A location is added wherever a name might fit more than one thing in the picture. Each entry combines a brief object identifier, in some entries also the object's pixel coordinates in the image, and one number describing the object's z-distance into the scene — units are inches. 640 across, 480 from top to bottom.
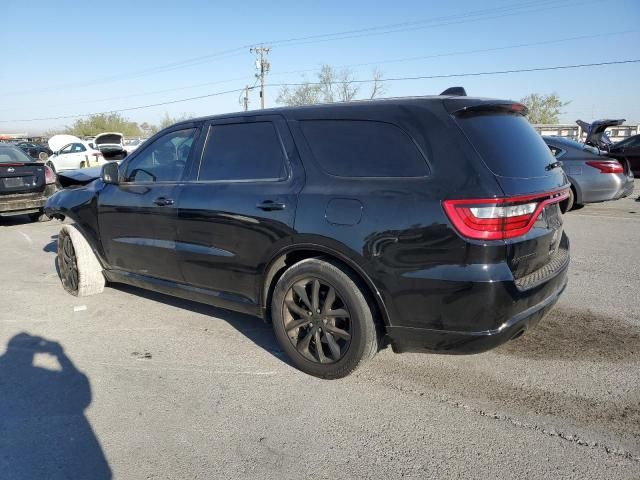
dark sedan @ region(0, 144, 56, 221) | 362.6
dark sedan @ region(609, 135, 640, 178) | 534.9
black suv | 103.0
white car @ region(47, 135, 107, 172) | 895.7
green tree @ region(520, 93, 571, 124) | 2370.8
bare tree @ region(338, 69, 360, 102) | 2059.8
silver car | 350.3
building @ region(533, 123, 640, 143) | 1131.8
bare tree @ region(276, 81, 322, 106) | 2218.3
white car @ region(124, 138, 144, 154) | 1228.5
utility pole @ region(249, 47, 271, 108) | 1971.3
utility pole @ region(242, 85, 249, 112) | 2042.0
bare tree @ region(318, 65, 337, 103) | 2151.8
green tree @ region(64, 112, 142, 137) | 2711.6
